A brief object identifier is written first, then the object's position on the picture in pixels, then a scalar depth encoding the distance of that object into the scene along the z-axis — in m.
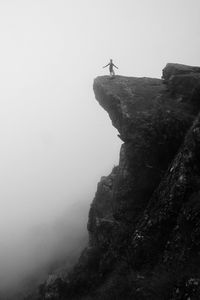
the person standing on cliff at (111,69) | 40.47
